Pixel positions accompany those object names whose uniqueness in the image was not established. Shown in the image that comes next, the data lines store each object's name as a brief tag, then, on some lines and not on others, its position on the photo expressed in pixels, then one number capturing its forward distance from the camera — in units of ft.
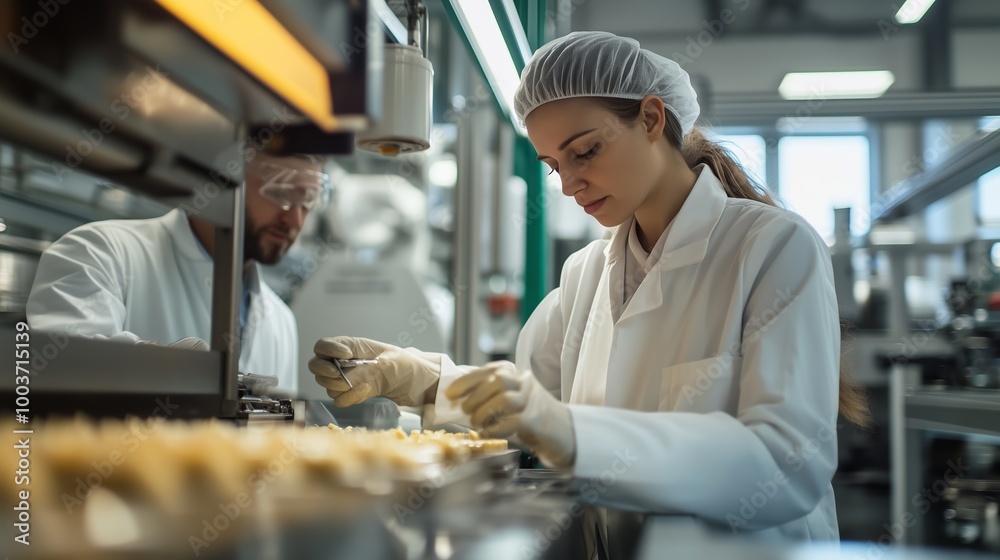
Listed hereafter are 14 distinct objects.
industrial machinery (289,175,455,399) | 10.94
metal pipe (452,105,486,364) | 9.88
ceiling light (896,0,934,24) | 14.75
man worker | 3.97
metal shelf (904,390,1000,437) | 7.70
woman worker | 3.17
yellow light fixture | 2.94
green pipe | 8.07
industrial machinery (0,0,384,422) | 2.99
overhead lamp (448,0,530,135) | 4.64
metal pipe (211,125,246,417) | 4.12
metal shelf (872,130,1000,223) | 8.92
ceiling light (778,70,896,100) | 17.21
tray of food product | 1.62
